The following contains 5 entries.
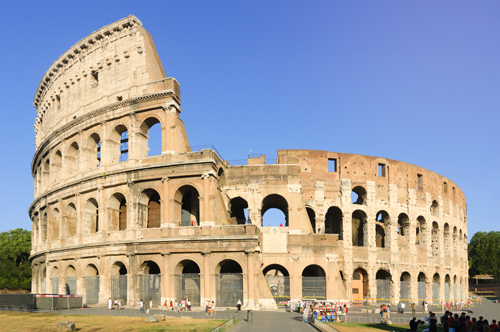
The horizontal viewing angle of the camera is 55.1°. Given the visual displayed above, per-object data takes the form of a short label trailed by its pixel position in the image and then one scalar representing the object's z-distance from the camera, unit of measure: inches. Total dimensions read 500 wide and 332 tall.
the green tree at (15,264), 2357.3
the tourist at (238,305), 1223.9
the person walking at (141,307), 1194.3
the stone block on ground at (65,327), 829.2
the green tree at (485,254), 3117.6
